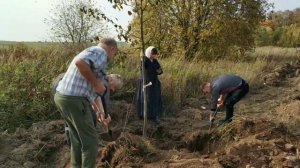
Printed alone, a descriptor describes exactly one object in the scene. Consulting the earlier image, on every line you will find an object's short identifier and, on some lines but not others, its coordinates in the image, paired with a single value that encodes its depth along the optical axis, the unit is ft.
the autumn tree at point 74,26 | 47.02
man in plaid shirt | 10.50
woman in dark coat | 19.87
